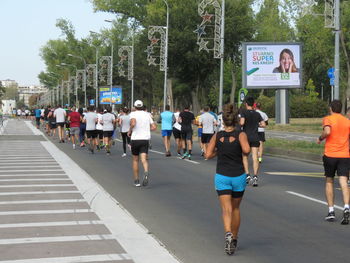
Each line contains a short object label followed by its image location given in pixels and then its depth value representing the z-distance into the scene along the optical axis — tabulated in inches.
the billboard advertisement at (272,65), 1670.8
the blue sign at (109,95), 2854.3
